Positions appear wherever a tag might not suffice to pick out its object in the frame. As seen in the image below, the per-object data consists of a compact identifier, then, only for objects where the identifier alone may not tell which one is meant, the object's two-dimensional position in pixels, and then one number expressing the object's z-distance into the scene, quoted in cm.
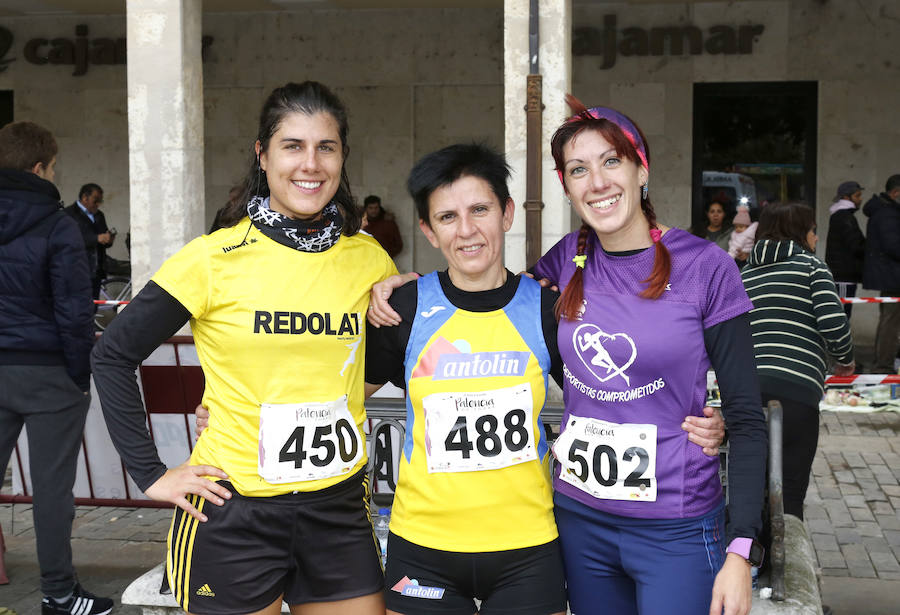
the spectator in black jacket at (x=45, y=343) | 446
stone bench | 312
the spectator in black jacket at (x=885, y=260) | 1050
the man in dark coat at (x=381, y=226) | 1383
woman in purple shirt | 241
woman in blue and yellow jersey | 248
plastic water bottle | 349
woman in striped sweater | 440
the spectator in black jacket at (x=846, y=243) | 1148
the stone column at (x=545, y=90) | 811
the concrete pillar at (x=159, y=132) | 834
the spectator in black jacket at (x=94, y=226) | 1078
